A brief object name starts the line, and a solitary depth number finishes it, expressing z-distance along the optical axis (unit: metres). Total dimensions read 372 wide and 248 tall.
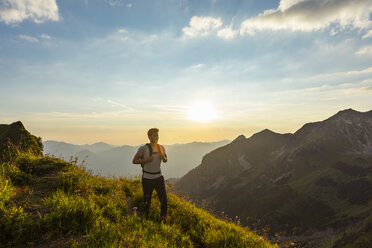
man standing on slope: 6.98
